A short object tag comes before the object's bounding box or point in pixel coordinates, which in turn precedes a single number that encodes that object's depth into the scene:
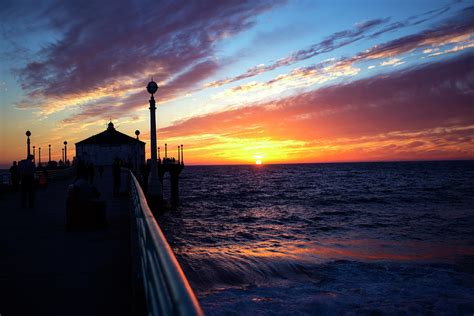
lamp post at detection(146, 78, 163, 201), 15.30
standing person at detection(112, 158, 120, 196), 15.24
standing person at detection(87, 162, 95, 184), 22.49
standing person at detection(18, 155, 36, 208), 11.30
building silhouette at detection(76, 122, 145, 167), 61.16
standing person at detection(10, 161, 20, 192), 18.77
